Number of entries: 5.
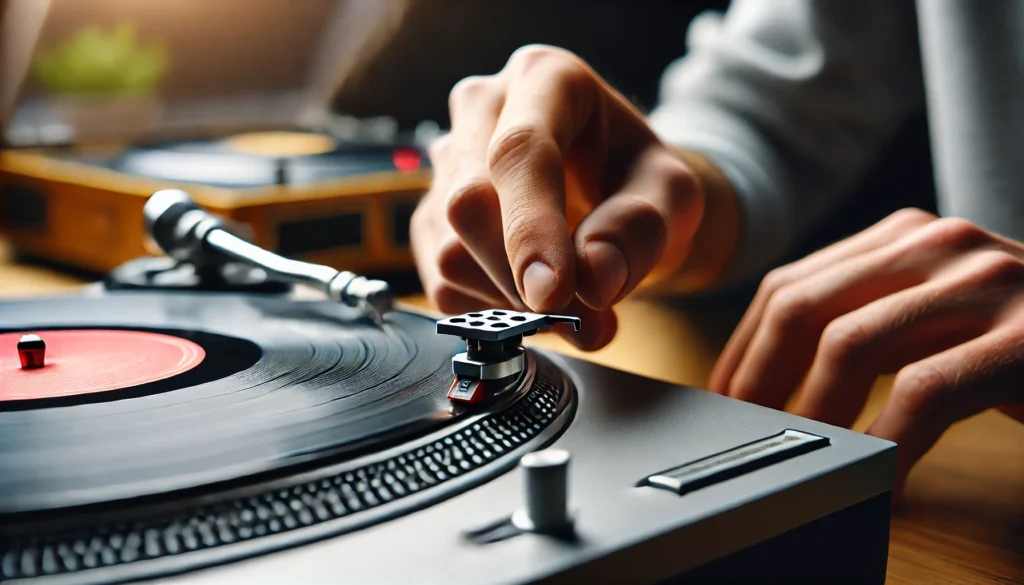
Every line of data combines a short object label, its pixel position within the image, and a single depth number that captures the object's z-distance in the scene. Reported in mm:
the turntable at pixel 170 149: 1257
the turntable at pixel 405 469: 381
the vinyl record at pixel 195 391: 430
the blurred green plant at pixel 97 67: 1832
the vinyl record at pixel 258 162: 1288
